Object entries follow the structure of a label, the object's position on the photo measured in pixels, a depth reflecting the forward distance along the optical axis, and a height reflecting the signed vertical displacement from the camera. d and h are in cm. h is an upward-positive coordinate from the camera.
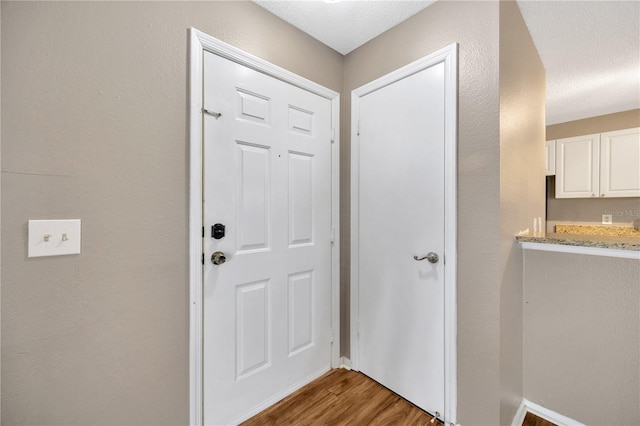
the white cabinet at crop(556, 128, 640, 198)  275 +55
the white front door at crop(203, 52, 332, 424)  136 -16
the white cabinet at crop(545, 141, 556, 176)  326 +70
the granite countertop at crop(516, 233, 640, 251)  109 -12
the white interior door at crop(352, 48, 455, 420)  148 -14
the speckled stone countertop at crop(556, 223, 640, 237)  297 -18
